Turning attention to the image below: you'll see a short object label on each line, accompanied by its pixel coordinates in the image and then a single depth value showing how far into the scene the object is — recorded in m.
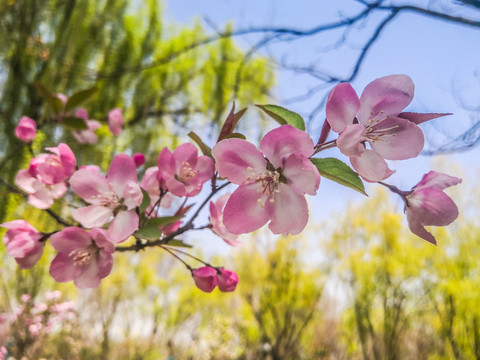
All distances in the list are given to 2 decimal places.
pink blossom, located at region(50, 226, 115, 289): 0.34
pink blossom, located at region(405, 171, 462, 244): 0.27
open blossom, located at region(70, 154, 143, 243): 0.34
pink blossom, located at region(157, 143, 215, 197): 0.34
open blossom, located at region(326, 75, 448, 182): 0.25
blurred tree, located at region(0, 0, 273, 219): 1.50
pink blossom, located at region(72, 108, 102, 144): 0.76
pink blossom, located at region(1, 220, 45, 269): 0.38
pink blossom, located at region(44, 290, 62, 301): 1.52
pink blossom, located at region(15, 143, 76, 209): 0.40
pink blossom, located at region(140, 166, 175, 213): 0.39
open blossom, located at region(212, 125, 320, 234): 0.25
